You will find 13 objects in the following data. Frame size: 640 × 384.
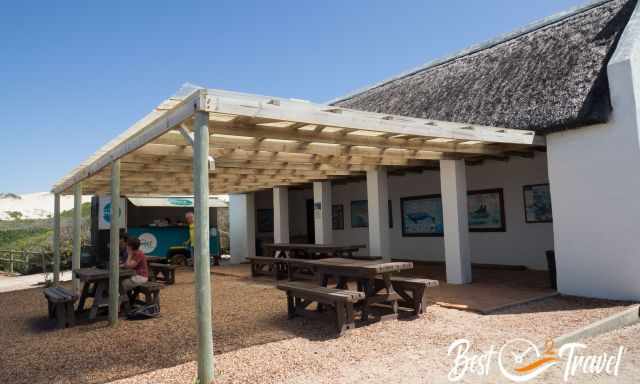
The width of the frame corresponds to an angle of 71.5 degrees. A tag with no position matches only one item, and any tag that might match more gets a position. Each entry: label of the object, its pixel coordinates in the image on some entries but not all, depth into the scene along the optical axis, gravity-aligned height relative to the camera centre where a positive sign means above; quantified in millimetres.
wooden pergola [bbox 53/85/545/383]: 4133 +1244
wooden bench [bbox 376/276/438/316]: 5875 -909
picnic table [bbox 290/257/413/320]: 5809 -729
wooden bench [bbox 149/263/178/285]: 10289 -941
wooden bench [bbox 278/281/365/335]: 5273 -884
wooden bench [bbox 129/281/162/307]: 6655 -892
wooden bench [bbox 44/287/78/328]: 6168 -1001
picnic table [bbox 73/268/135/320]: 6610 -739
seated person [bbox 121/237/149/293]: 7086 -453
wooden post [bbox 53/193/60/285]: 9852 -160
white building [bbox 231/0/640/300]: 6535 +1270
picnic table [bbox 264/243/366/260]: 9539 -531
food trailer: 13812 +307
